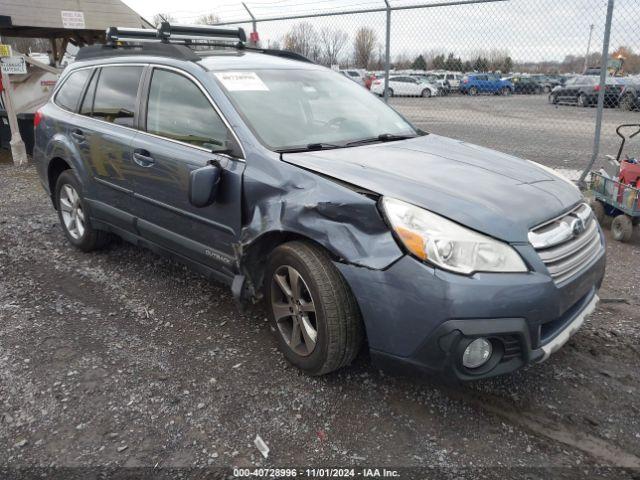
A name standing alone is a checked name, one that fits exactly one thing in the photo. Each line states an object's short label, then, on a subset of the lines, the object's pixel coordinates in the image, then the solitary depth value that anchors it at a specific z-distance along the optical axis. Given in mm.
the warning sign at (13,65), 9453
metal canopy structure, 10656
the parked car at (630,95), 9141
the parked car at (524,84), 10528
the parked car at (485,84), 9586
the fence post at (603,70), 5887
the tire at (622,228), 5324
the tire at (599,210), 5848
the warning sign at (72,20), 10812
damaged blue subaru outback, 2418
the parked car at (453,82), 12728
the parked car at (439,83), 14441
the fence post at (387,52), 7406
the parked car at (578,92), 18202
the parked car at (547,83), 13475
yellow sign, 9296
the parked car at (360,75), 14680
